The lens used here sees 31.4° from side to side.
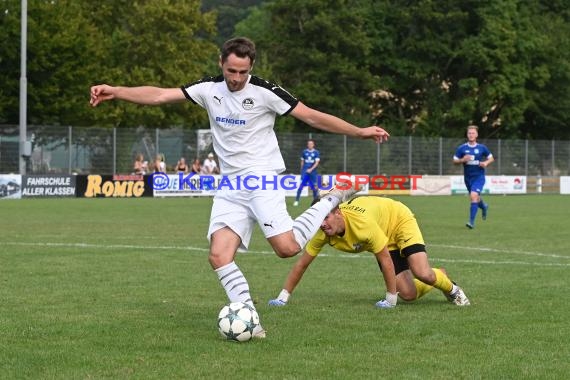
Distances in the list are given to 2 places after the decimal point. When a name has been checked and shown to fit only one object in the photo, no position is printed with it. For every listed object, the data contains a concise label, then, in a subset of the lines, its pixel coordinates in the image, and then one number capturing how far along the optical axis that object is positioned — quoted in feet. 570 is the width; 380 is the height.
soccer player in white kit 24.59
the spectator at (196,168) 132.57
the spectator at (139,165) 128.06
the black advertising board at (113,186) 122.52
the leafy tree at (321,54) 198.39
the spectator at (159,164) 130.21
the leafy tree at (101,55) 157.38
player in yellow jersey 28.09
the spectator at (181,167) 130.93
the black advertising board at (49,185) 118.21
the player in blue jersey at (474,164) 68.90
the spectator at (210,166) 131.85
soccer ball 22.84
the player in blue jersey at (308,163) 107.45
